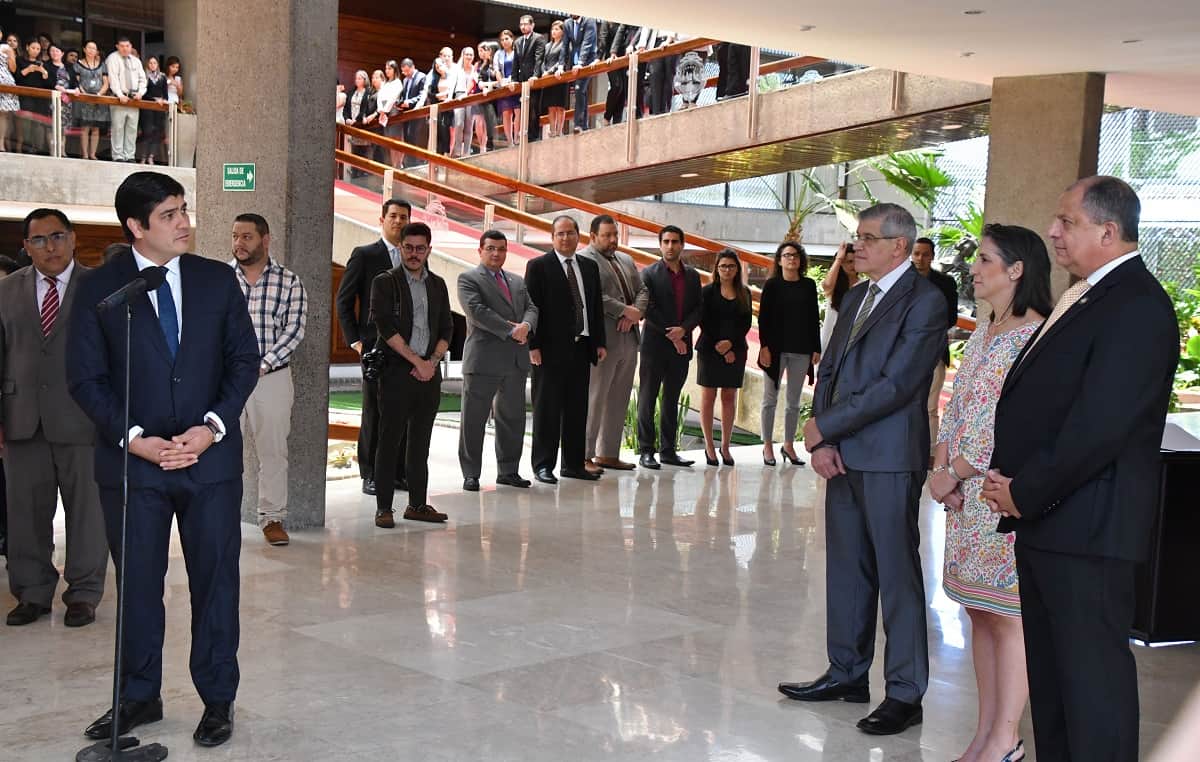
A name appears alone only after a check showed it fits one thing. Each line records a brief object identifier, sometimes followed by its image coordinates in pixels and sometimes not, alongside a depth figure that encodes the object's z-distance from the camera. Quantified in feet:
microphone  11.80
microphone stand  11.97
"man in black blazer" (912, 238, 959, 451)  33.27
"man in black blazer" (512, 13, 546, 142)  54.95
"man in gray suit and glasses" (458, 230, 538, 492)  28.50
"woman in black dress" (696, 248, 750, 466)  33.12
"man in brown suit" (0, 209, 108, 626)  17.58
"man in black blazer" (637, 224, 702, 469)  32.55
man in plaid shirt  21.59
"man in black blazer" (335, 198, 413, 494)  27.53
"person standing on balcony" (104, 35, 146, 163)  53.98
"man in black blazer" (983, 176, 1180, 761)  10.00
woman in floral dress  12.46
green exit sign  23.79
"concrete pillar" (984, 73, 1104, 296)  34.09
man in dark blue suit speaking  12.75
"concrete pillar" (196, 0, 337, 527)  23.32
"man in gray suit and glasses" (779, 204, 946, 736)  14.24
